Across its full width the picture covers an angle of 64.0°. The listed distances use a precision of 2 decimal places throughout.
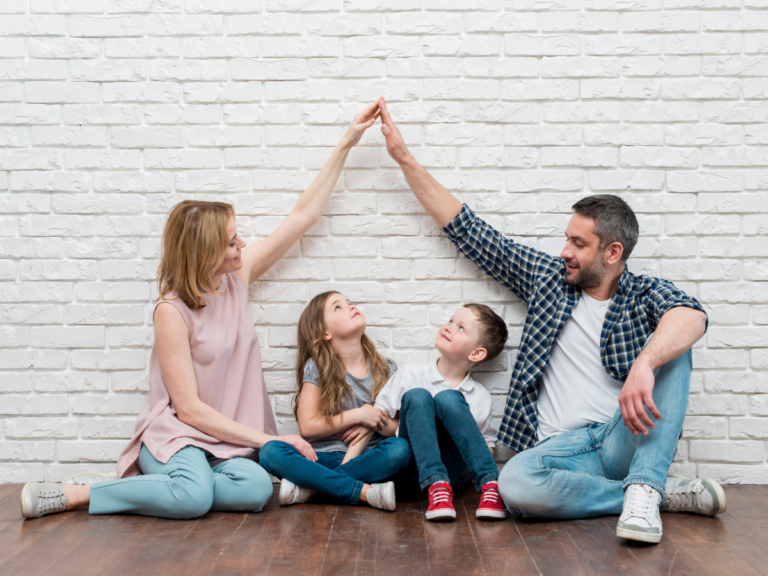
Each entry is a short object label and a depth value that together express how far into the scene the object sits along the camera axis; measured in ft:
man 6.44
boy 6.89
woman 6.84
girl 7.14
